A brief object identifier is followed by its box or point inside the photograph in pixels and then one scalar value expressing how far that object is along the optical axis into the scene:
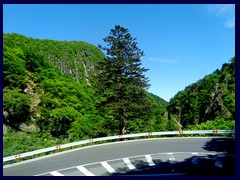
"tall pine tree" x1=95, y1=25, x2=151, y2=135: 29.88
